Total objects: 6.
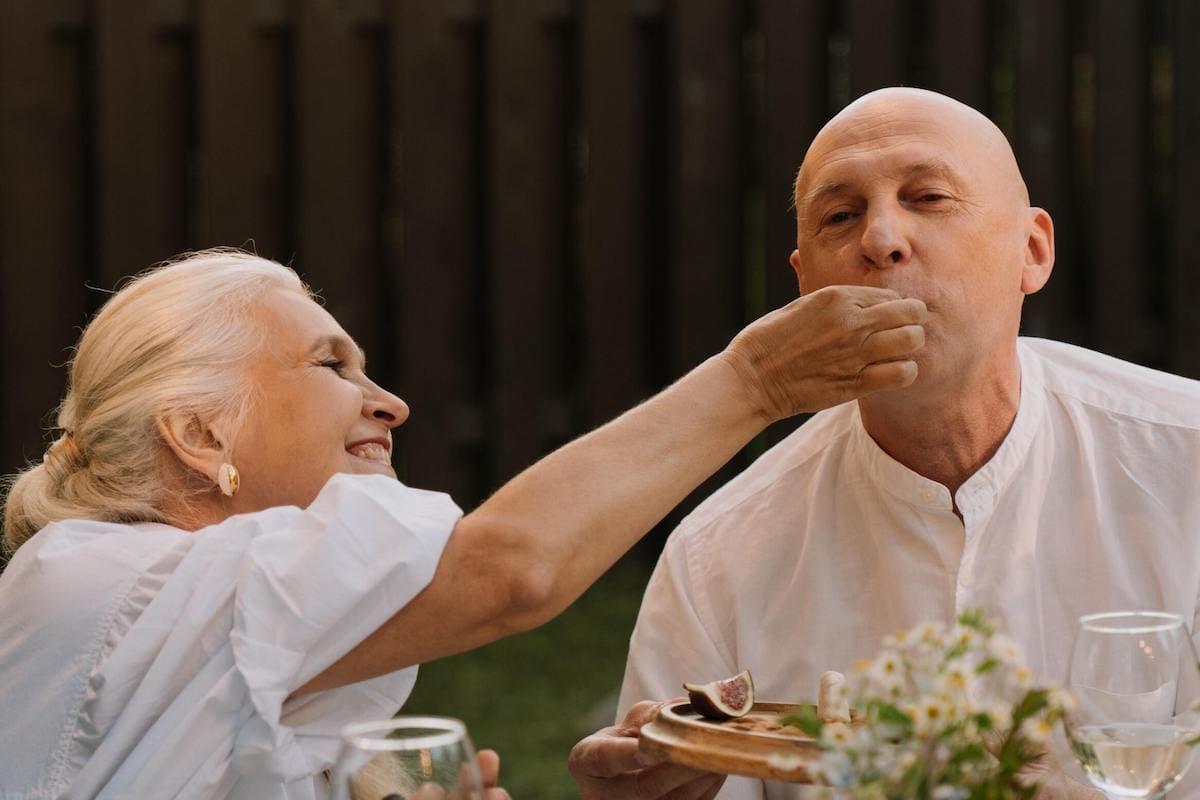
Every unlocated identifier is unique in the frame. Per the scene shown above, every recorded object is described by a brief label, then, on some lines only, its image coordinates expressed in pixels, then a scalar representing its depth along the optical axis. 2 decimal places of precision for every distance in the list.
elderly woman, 2.26
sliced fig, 2.22
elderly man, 2.51
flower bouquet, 1.90
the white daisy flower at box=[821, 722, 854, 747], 1.90
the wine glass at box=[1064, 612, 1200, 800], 2.02
